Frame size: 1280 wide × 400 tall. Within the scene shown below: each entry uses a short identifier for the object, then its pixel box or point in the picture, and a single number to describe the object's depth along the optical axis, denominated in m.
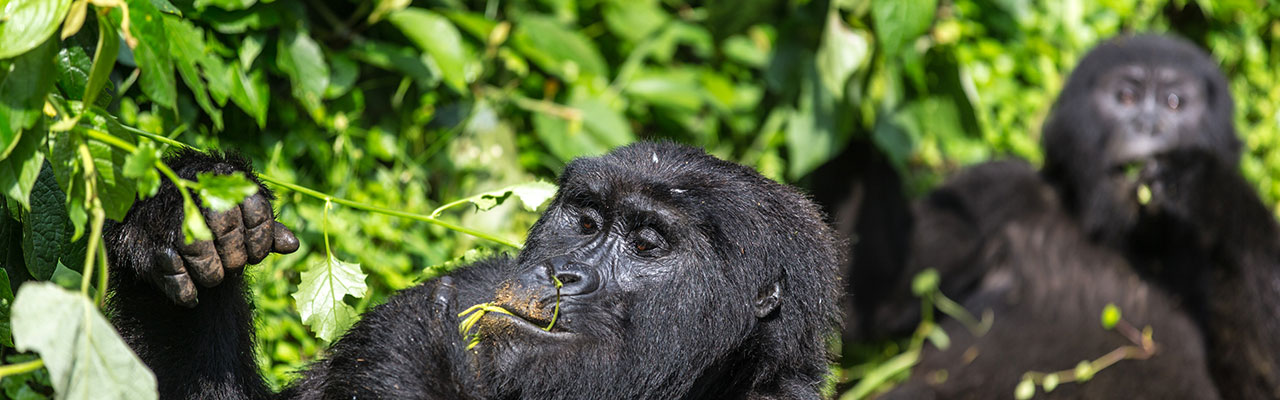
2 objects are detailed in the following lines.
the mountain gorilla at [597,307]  4.62
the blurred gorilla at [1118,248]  9.59
